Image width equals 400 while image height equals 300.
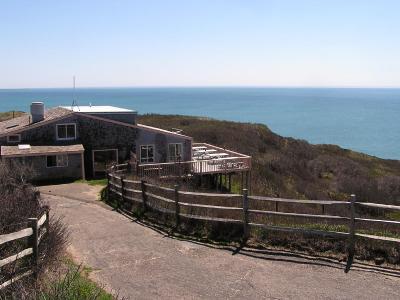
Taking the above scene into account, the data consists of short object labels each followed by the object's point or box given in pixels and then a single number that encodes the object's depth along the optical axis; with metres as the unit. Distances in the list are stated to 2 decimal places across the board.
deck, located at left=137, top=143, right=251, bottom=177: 28.88
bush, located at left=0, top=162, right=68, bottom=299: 7.87
